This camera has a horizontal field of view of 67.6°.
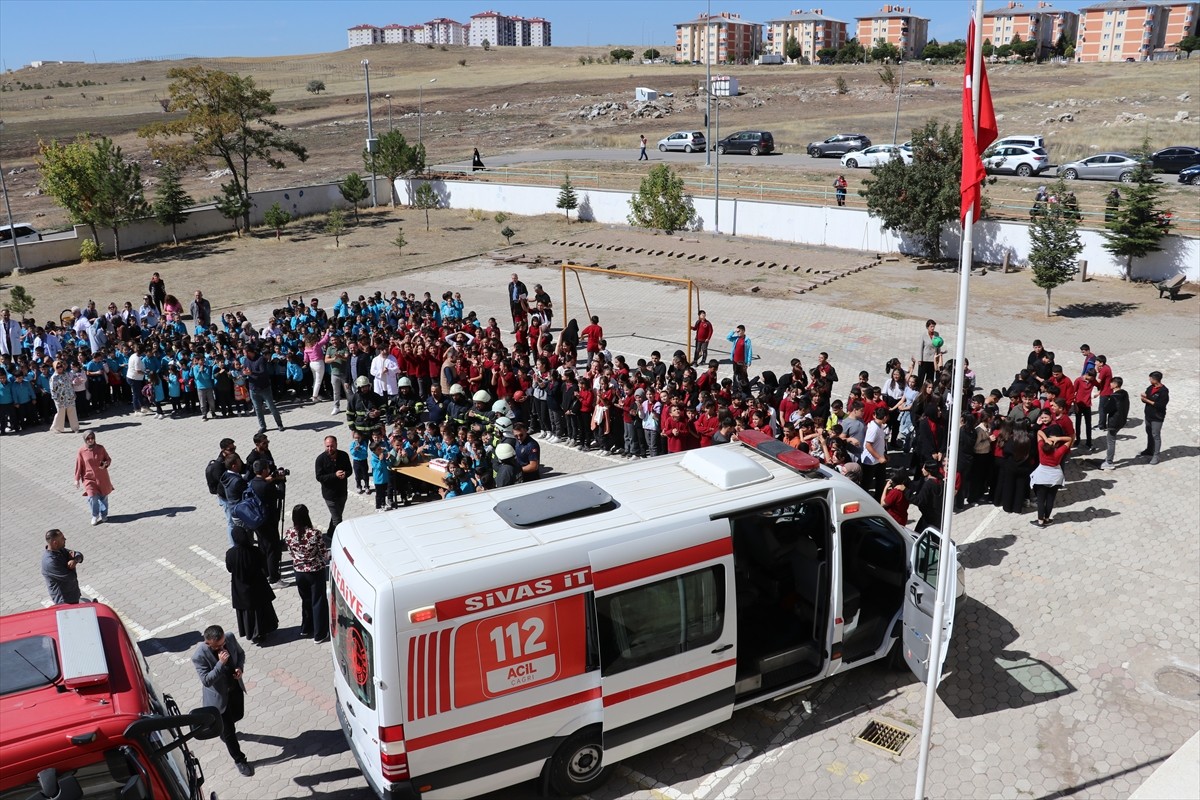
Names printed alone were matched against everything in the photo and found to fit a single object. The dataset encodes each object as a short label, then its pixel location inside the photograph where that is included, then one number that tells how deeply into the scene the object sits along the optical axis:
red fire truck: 5.00
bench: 24.27
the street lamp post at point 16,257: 33.22
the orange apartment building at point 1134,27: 123.88
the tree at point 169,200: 36.03
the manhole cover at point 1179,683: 8.58
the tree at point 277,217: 37.53
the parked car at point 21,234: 35.44
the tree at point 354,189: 40.25
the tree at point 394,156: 42.00
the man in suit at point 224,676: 7.67
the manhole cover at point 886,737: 7.96
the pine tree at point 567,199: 38.06
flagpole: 6.45
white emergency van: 6.57
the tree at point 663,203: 33.72
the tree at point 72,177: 33.12
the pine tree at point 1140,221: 24.12
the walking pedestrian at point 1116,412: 13.52
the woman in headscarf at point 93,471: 12.78
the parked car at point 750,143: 47.88
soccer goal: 19.17
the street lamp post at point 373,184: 42.69
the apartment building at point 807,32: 159.38
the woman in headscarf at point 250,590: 9.52
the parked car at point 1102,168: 36.31
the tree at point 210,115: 38.19
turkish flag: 6.45
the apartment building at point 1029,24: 140.12
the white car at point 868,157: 40.18
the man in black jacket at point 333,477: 11.84
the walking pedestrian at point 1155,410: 13.41
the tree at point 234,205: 38.28
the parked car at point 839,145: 45.53
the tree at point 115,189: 33.69
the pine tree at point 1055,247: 22.91
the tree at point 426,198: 39.34
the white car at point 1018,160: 38.19
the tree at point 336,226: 36.50
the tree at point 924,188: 27.23
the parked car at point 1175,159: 37.19
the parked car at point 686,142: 50.69
